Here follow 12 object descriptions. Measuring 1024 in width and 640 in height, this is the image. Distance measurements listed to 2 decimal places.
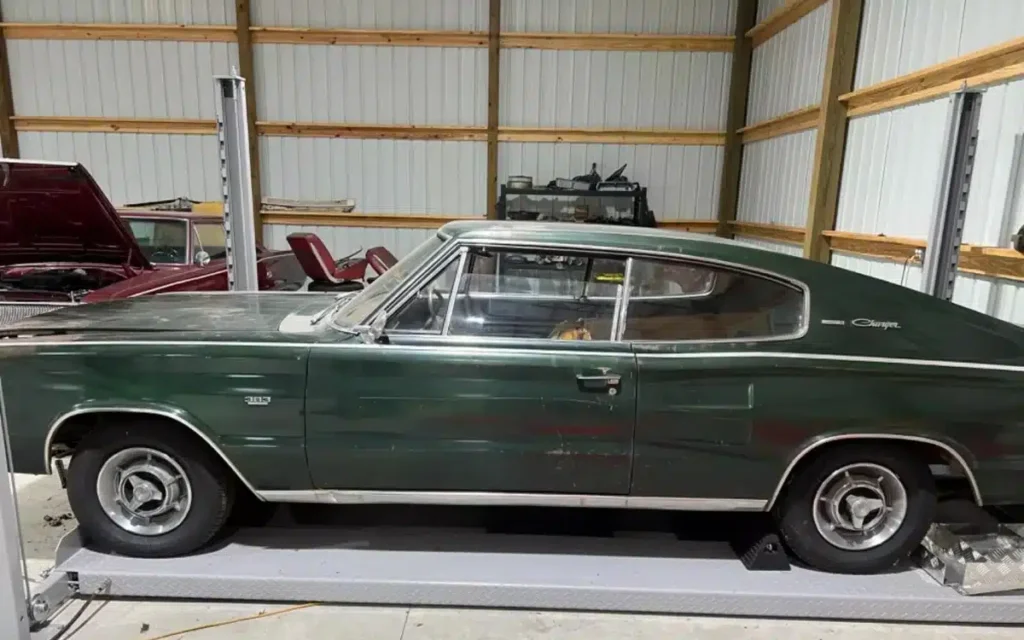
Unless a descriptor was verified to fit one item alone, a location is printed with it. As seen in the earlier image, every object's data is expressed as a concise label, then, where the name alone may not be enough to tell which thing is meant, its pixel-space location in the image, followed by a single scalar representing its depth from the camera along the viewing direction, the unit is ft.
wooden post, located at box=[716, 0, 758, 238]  30.07
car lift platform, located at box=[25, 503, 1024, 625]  8.40
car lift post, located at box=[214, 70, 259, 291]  12.71
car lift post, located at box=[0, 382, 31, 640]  7.02
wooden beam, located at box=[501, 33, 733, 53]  30.60
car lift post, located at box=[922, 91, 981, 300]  11.13
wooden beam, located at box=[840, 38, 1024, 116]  13.60
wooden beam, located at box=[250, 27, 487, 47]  30.76
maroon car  15.16
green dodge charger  8.37
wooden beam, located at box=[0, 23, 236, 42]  31.09
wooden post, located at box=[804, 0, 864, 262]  20.52
